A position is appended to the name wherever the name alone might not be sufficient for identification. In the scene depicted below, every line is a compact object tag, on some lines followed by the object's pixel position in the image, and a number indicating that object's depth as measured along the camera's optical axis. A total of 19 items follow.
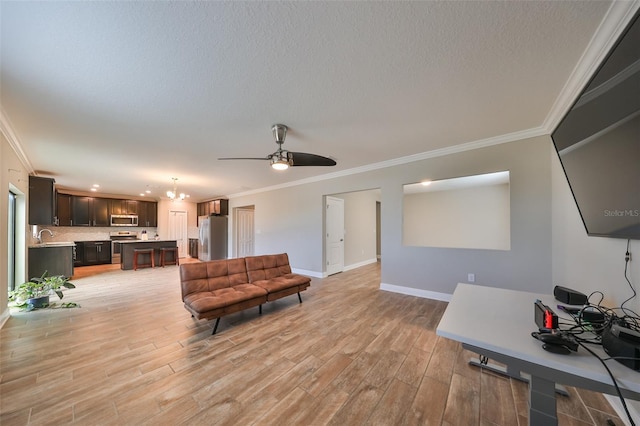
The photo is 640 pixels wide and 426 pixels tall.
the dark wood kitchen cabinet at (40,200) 4.35
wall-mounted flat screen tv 1.11
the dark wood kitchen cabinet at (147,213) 8.66
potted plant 3.41
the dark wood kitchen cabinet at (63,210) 7.04
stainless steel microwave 8.11
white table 0.83
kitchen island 6.64
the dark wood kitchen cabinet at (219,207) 8.39
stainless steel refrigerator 8.03
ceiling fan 2.64
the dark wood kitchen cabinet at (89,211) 7.40
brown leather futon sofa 2.70
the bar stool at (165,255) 7.21
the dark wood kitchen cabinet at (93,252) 7.34
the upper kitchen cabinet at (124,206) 8.10
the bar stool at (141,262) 6.67
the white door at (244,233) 8.42
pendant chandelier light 5.70
